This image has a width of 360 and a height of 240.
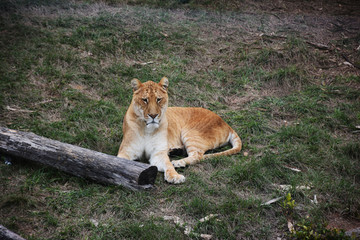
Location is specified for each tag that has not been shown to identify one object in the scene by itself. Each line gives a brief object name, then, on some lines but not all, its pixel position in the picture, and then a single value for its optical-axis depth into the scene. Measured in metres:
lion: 10.83
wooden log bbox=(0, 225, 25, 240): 6.66
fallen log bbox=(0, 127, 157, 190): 9.37
